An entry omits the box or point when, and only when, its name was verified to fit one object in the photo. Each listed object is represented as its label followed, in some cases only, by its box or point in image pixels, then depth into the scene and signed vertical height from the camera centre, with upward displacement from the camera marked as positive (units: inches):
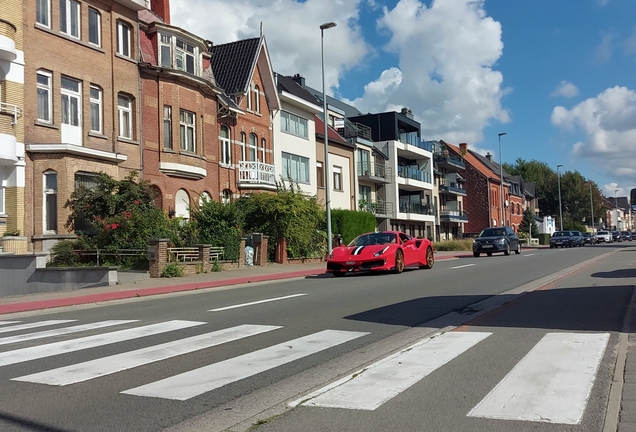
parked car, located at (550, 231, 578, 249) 2162.9 -20.1
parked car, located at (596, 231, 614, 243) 2827.3 -16.4
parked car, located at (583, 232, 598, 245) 2515.4 -19.7
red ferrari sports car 746.8 -17.7
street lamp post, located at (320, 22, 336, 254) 1090.1 +155.6
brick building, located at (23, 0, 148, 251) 823.7 +210.6
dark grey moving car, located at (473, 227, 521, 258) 1318.9 -11.2
